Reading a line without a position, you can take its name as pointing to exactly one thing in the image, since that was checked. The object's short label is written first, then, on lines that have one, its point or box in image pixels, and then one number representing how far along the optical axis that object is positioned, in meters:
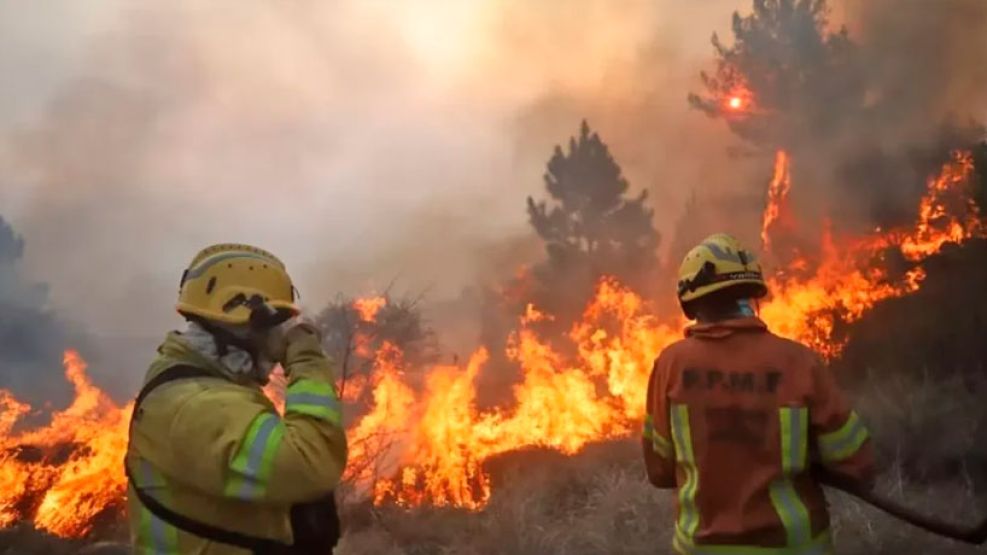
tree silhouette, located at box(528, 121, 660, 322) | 21.42
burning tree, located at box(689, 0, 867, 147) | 16.69
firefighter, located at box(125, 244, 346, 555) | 1.81
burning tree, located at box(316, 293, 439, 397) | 11.09
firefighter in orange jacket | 2.37
